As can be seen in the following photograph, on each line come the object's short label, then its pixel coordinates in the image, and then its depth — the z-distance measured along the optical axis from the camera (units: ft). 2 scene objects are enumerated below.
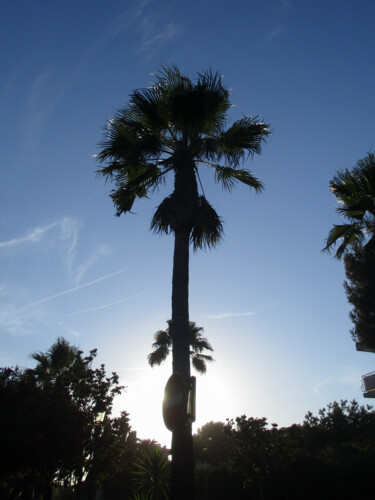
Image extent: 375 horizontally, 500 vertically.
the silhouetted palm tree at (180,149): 25.59
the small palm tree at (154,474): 60.03
